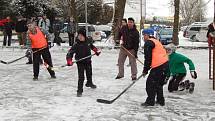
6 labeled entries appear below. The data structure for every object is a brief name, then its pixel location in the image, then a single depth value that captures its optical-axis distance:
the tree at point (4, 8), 45.27
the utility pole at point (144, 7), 38.80
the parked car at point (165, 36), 34.48
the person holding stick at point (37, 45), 12.53
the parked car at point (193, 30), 40.40
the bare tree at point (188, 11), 84.44
